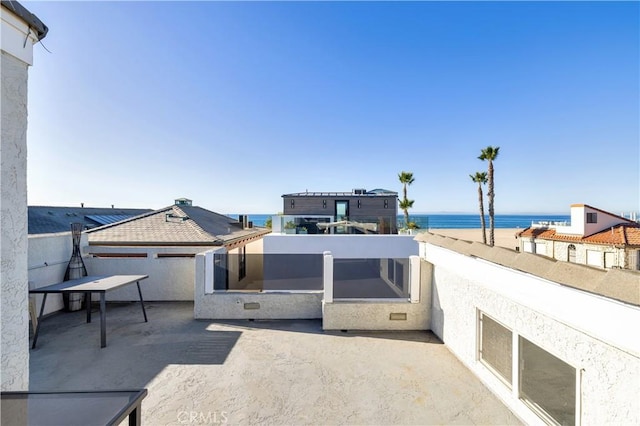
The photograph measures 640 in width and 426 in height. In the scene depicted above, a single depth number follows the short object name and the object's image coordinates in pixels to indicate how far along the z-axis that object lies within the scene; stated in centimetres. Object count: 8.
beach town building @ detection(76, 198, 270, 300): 1038
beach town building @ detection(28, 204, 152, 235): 1850
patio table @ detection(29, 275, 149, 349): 650
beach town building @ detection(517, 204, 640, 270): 1694
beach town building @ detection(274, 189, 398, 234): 2347
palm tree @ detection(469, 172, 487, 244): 2601
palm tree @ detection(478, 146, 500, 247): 2347
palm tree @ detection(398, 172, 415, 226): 2839
